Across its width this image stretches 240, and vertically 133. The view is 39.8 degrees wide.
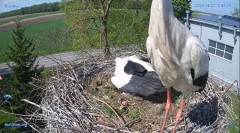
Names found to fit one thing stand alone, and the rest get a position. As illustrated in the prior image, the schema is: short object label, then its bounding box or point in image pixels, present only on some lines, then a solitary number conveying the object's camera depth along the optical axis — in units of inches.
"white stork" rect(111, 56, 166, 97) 104.7
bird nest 88.0
